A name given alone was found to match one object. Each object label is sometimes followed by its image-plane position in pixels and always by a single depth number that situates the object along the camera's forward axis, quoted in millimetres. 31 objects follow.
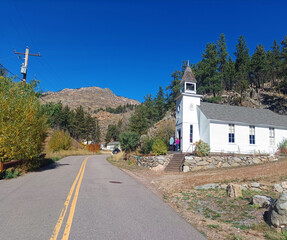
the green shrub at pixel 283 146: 24391
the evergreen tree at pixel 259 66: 58562
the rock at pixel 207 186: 10984
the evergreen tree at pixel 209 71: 49500
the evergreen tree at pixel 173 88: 59675
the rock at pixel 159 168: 21308
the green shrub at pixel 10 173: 13017
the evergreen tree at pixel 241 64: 55084
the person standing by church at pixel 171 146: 25306
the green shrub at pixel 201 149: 21234
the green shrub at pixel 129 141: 31059
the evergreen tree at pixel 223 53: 59438
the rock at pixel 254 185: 10024
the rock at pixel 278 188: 9142
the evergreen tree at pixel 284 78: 42900
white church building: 23000
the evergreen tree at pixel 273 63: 57875
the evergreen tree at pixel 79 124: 76869
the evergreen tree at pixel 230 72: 59312
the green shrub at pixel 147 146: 24900
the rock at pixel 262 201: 7061
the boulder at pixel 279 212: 5453
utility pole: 20006
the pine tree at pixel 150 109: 66338
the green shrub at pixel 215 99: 46875
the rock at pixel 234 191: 8828
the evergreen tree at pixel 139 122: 54375
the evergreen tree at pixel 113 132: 101819
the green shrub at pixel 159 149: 22438
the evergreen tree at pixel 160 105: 66375
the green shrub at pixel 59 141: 42219
